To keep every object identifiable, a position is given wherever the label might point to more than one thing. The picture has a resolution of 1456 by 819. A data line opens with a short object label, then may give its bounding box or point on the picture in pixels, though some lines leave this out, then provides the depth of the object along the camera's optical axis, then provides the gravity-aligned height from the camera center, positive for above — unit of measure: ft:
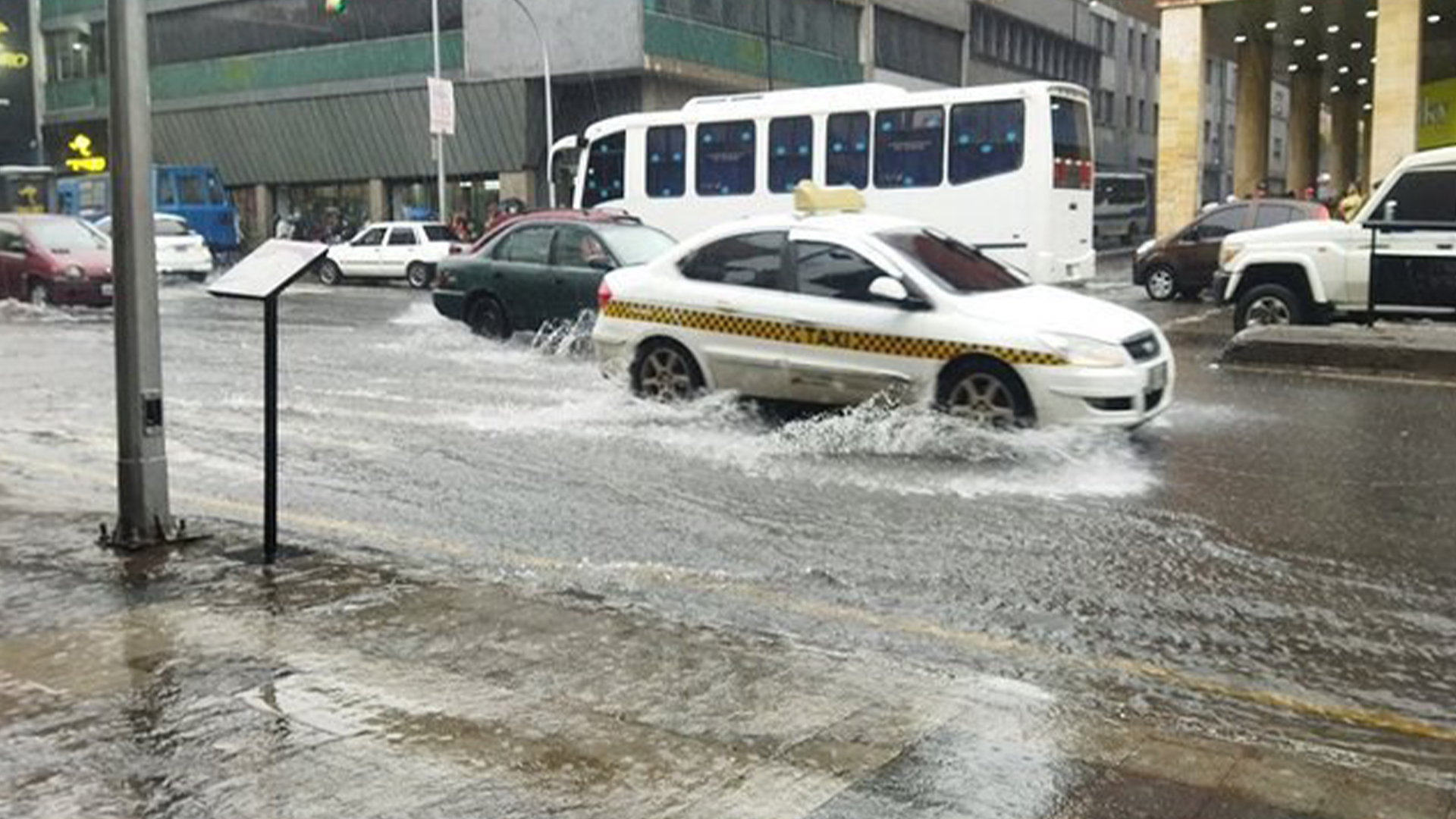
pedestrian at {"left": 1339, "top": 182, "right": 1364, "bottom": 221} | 77.77 +3.96
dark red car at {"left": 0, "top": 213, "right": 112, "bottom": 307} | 72.08 +0.46
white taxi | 31.55 -1.30
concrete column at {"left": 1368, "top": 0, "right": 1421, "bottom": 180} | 100.73 +13.25
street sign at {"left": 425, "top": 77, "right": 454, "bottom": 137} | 121.90 +13.89
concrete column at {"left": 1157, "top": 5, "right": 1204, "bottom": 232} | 110.52 +11.84
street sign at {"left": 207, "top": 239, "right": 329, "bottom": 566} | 20.89 -0.21
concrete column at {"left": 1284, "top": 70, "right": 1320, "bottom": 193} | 147.95 +15.29
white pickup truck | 47.37 +0.44
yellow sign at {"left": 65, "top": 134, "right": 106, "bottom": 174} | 122.42 +10.55
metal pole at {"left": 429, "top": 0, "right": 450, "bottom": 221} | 134.21 +10.99
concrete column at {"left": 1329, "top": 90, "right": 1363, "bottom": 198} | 170.30 +16.54
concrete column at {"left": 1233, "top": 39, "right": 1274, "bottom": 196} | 130.41 +14.12
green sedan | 51.06 +0.16
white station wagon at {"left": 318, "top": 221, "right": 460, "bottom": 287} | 107.76 +1.44
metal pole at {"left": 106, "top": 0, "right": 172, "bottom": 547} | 21.33 -0.29
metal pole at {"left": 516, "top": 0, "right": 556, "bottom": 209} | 134.41 +17.88
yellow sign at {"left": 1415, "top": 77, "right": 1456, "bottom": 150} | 100.58 +11.00
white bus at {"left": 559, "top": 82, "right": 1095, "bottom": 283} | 72.08 +5.91
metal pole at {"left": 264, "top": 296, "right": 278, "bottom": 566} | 21.75 -2.54
